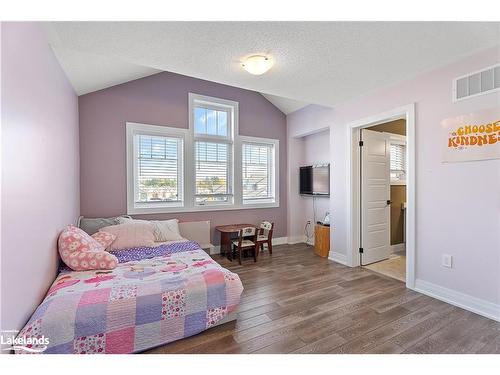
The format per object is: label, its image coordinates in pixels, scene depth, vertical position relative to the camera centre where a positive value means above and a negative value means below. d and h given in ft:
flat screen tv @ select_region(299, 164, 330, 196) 14.43 +0.45
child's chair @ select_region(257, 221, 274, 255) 13.34 -2.99
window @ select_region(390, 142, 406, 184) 14.71 +1.56
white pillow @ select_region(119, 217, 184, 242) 10.75 -2.07
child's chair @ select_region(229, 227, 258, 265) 12.37 -3.06
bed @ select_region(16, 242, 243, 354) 4.89 -2.86
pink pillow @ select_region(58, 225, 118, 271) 7.09 -2.11
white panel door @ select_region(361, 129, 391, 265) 11.98 -0.51
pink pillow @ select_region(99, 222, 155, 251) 9.39 -2.04
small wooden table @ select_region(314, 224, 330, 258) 13.29 -3.17
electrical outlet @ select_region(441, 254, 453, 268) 8.04 -2.63
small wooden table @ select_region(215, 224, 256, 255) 12.79 -2.57
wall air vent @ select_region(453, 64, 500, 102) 7.04 +3.28
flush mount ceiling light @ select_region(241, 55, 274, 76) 7.49 +4.07
